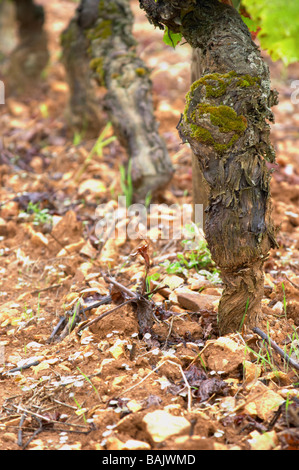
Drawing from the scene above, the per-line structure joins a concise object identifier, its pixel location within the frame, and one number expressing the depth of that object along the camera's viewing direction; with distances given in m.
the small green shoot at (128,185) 3.54
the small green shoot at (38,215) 3.39
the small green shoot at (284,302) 2.28
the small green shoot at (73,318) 2.32
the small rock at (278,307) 2.38
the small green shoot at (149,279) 2.49
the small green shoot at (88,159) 4.00
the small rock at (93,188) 3.83
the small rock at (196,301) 2.39
